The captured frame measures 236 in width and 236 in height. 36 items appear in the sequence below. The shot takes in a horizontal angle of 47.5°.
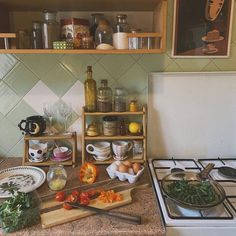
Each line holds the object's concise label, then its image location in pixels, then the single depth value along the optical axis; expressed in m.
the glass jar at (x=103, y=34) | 1.17
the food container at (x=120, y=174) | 1.17
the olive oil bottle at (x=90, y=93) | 1.33
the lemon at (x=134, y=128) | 1.34
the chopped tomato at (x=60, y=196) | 1.05
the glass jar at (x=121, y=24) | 1.19
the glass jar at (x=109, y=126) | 1.32
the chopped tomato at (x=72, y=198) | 1.02
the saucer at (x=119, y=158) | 1.34
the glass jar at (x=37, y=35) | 1.17
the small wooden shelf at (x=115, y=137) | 1.30
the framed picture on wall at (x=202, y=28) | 1.27
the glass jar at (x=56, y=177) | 1.13
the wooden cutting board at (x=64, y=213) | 0.93
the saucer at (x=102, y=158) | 1.34
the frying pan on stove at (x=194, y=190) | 0.97
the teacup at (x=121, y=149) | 1.33
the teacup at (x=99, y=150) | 1.32
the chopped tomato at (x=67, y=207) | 0.98
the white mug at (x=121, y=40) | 1.09
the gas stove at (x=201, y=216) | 0.92
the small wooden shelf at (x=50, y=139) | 1.30
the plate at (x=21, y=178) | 1.13
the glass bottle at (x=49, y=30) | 1.14
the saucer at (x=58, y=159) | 1.34
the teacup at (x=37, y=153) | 1.31
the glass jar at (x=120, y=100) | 1.32
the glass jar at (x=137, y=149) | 1.36
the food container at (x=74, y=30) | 1.13
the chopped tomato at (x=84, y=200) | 1.01
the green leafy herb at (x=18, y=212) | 0.88
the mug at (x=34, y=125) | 1.30
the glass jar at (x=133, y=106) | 1.33
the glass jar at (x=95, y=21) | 1.23
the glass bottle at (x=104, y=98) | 1.30
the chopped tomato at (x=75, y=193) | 1.05
